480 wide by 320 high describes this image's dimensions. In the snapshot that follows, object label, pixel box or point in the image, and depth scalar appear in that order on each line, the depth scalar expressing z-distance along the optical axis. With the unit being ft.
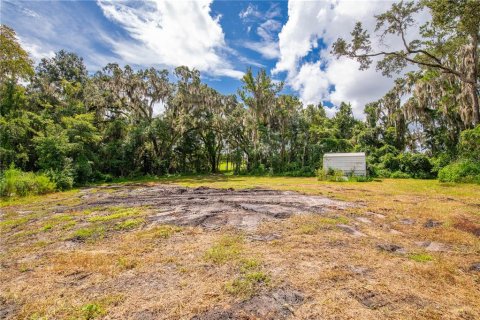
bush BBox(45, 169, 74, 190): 44.96
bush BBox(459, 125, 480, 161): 49.21
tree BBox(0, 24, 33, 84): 42.19
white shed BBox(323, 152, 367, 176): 61.62
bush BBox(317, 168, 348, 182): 57.67
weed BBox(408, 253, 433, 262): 13.35
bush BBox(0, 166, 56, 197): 35.42
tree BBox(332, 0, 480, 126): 28.17
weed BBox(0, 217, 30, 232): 20.95
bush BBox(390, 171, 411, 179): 62.21
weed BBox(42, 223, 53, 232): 20.03
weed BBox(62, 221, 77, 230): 20.26
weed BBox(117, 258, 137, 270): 12.92
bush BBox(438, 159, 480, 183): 44.04
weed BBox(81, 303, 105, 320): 9.04
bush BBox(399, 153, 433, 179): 61.41
